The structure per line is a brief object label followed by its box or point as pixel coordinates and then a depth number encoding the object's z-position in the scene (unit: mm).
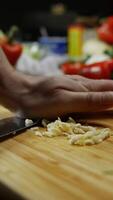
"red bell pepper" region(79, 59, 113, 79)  1437
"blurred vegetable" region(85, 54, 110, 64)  1599
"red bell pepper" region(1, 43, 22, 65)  1887
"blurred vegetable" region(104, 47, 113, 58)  1723
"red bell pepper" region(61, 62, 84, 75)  1558
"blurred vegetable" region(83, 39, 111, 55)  2112
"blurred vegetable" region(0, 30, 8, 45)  1990
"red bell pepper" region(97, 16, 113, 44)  2207
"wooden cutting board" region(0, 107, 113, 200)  579
